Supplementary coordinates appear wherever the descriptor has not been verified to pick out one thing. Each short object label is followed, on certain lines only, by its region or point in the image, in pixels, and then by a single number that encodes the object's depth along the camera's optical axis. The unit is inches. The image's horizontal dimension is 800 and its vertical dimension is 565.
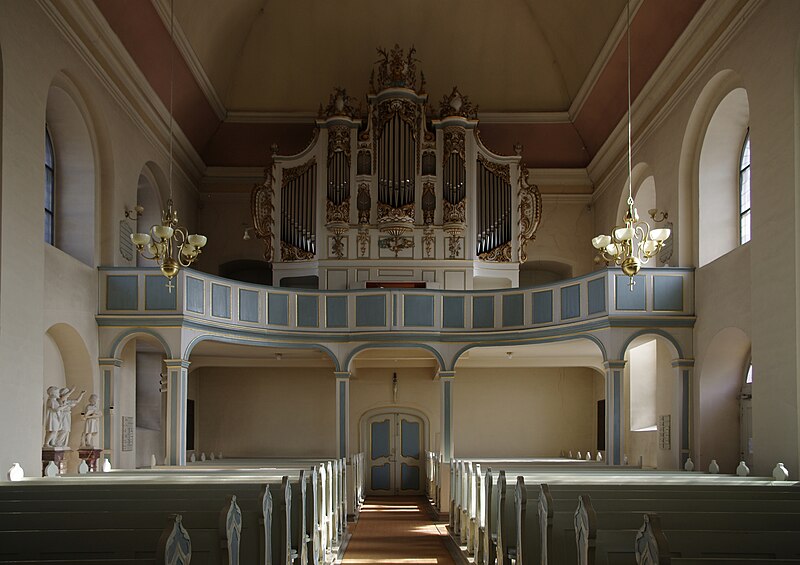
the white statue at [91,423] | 636.7
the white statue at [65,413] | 596.4
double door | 1008.9
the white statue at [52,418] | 587.2
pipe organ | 873.5
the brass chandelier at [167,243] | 536.4
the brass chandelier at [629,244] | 506.3
